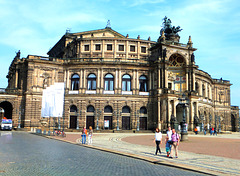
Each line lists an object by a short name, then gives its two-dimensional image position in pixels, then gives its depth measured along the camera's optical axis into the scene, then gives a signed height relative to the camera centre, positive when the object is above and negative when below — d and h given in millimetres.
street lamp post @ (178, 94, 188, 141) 31484 -2339
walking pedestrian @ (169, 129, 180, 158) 16730 -1539
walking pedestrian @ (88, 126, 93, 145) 26047 -2507
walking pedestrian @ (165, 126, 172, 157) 16961 -1636
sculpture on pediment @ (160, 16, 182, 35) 64375 +21279
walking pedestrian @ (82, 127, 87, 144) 25875 -2151
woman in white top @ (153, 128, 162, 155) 18031 -1534
